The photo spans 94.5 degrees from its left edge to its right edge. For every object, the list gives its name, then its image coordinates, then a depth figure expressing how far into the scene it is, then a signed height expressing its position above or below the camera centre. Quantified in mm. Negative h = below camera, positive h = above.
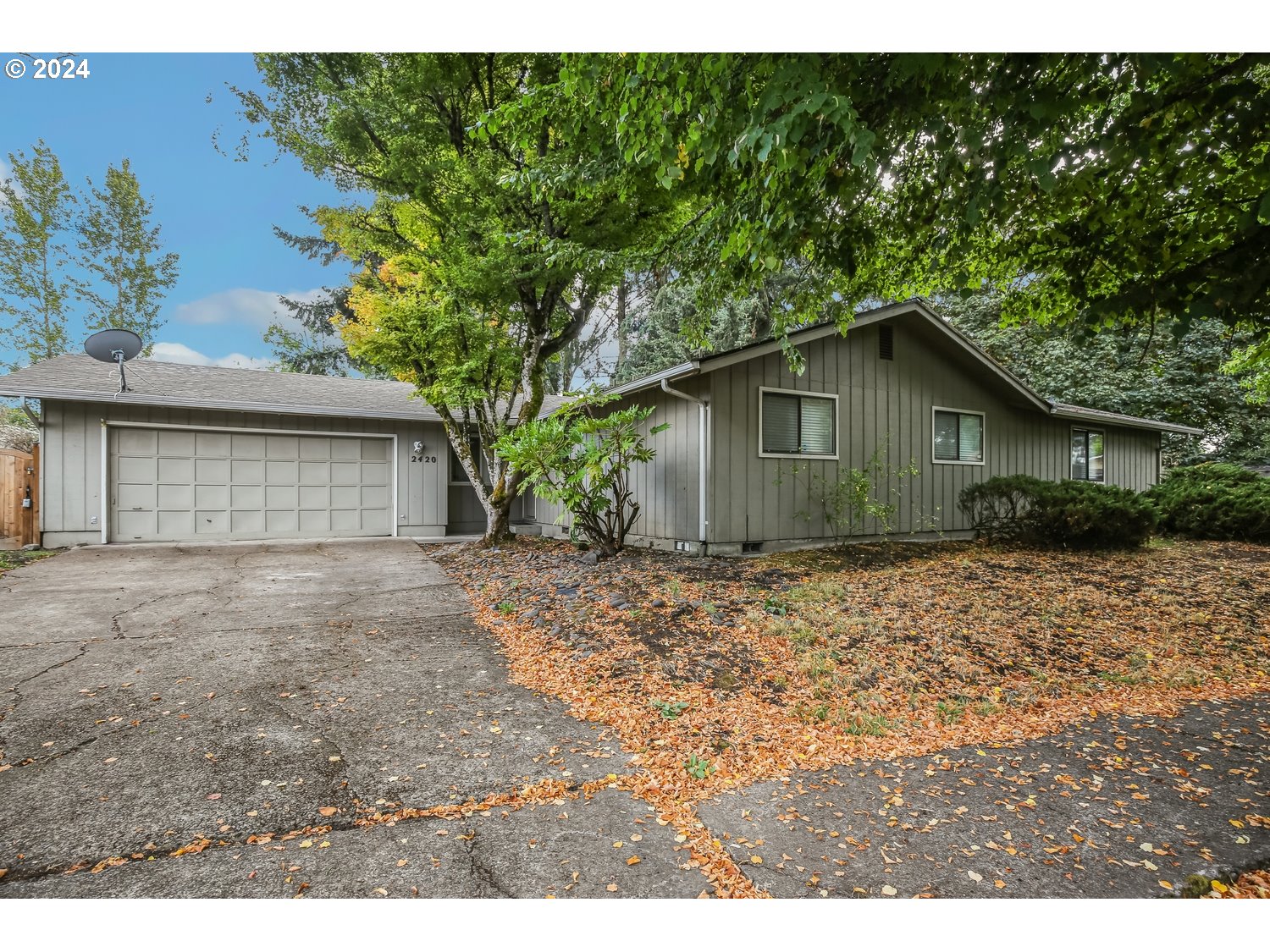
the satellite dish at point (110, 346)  9312 +2139
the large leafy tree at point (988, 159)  3027 +2057
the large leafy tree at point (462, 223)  7453 +3555
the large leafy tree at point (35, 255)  13227 +5603
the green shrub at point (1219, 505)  10172 -425
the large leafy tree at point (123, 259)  15117 +6273
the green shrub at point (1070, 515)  8297 -474
